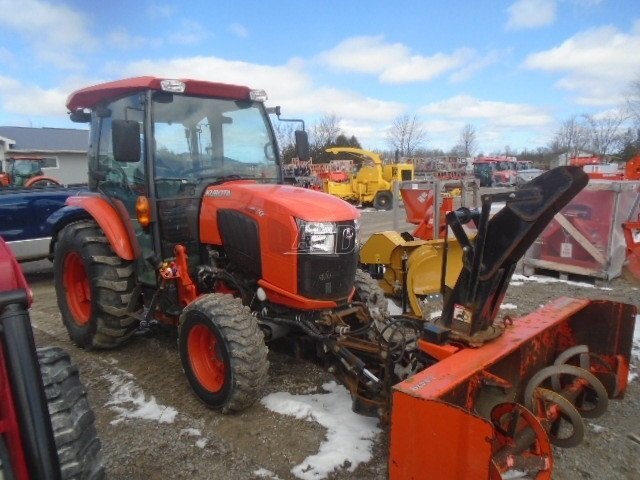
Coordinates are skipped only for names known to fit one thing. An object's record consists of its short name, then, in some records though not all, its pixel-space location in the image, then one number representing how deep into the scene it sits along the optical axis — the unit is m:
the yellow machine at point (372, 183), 19.70
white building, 29.91
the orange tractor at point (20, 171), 15.12
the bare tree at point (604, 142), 50.34
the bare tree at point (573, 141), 55.12
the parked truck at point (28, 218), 7.05
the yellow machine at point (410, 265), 5.26
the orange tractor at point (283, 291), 2.51
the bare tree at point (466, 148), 59.71
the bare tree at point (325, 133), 41.69
